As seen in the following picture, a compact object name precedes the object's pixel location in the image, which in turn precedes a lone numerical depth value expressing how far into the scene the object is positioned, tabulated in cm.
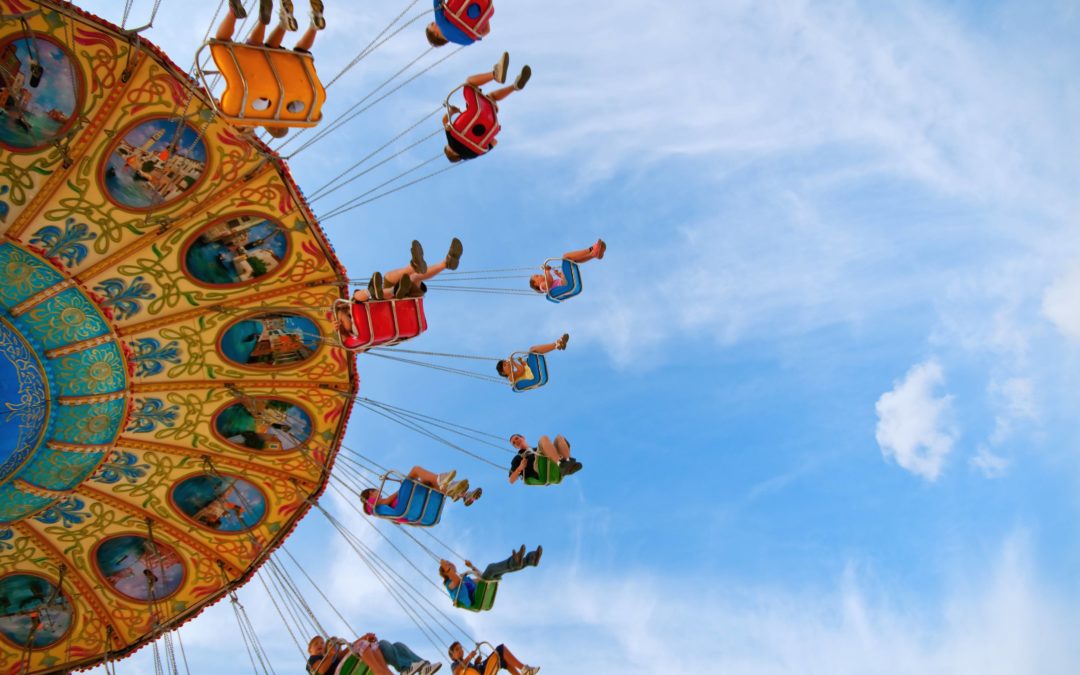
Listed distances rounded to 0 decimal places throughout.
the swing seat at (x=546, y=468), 1209
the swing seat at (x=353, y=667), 984
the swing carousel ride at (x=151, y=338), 840
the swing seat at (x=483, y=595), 1119
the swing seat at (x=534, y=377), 1309
